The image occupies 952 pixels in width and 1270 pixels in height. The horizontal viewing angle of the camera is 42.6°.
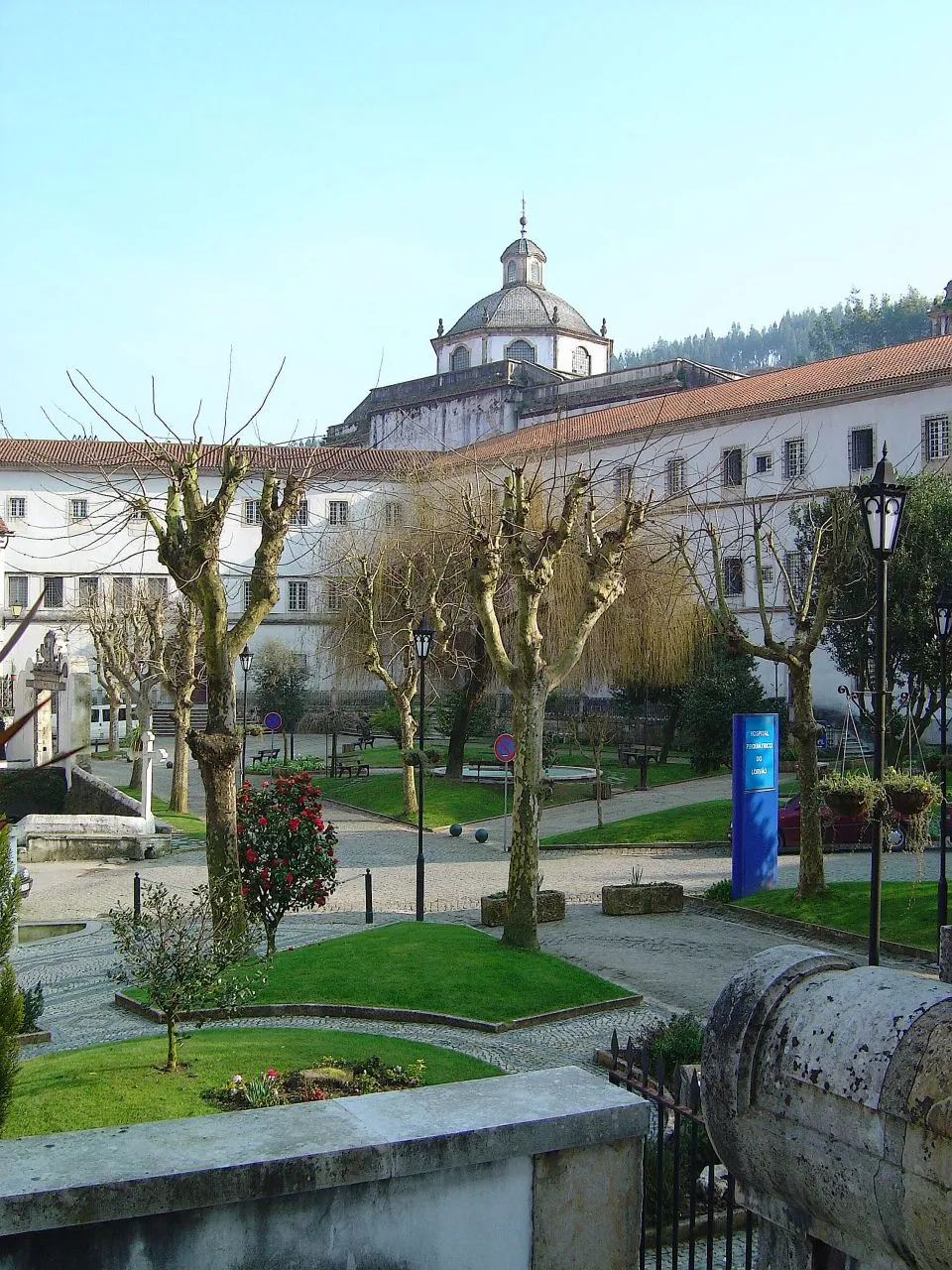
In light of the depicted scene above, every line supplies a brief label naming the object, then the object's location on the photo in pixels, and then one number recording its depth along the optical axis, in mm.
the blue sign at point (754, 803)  17656
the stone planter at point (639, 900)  17359
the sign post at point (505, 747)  20969
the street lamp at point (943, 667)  13086
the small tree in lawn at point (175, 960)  8680
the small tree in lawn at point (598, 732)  26305
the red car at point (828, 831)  22547
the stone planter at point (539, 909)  16375
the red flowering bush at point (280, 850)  12875
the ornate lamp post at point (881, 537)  9289
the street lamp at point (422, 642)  20297
